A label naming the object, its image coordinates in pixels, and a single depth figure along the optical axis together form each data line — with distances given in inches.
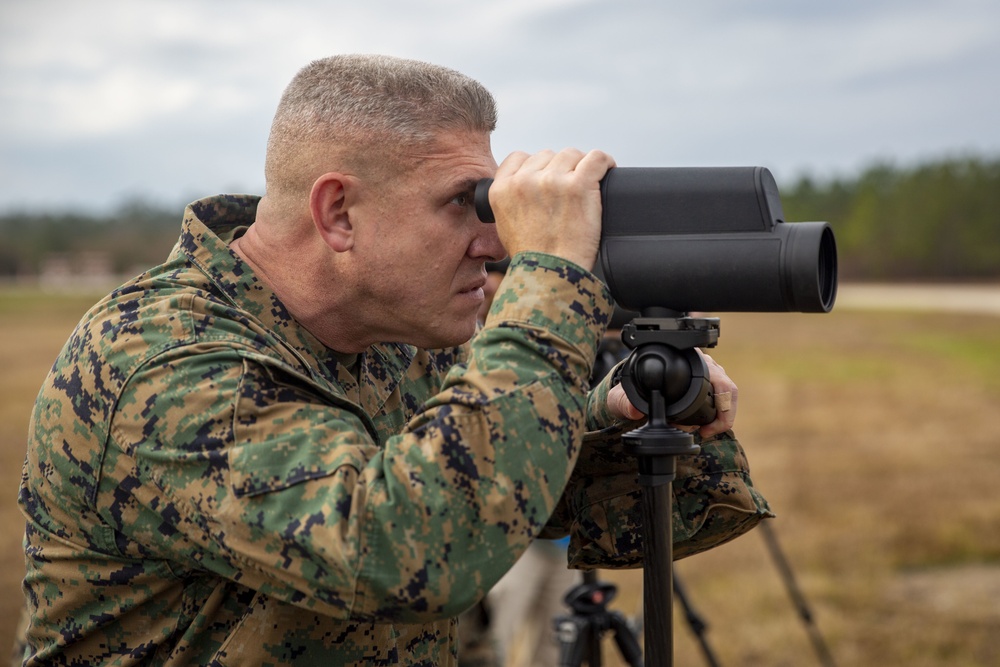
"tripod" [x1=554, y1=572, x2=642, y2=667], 139.7
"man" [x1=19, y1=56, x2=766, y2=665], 63.9
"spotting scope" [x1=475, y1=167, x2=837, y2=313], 67.7
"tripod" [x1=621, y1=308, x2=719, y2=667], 71.4
